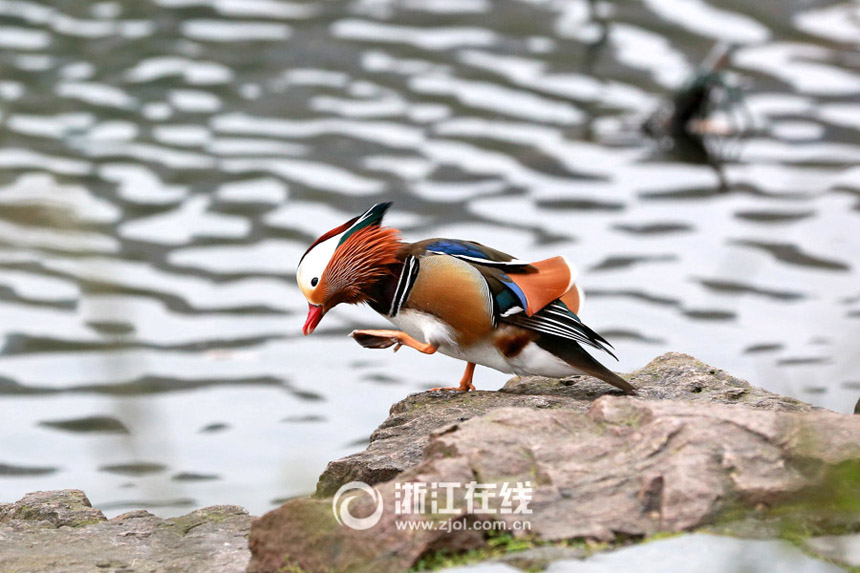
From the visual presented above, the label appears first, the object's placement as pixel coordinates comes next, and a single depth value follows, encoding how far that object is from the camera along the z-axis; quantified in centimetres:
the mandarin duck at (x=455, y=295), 798
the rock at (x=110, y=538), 724
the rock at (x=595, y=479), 552
